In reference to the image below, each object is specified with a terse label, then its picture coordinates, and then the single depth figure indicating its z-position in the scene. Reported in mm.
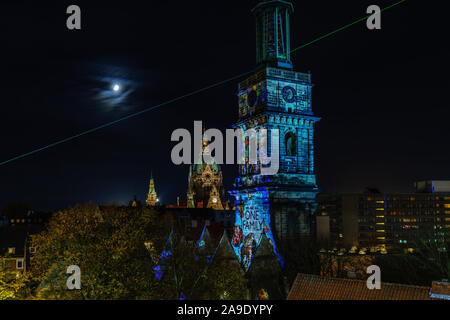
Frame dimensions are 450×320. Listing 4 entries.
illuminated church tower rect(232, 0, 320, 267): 46562
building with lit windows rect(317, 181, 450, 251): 176375
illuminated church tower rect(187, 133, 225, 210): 181750
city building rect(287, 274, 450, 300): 22969
